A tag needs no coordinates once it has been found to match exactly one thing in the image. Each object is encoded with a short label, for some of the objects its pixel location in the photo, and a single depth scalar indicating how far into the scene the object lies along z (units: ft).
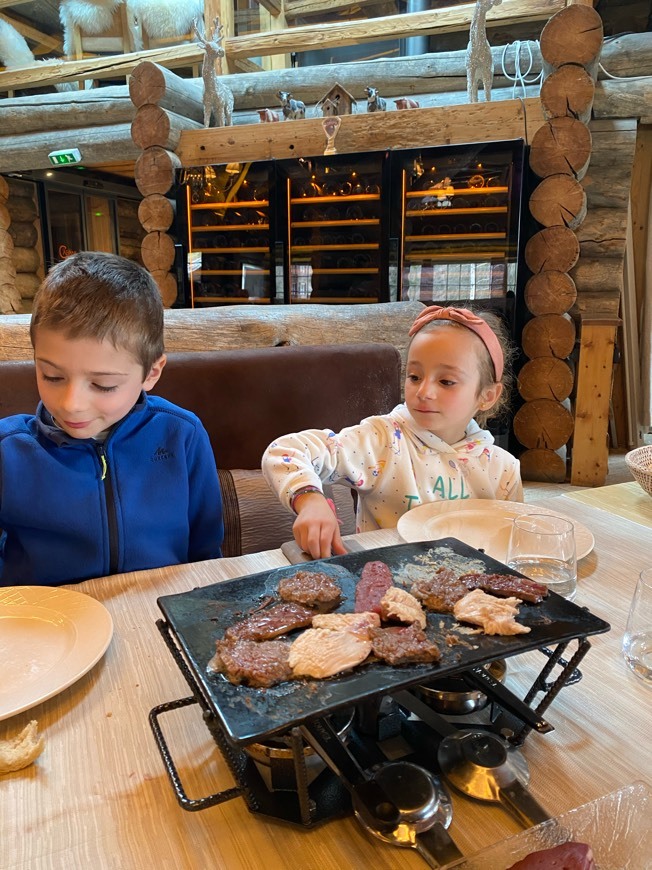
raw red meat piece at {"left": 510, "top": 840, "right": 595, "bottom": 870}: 1.69
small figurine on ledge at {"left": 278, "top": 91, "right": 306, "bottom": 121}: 16.49
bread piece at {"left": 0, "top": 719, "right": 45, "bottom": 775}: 2.22
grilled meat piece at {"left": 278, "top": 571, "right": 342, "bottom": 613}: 2.65
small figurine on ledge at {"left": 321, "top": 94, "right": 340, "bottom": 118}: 16.03
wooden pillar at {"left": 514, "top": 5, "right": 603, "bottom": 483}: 13.00
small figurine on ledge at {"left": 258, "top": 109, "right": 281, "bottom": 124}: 16.61
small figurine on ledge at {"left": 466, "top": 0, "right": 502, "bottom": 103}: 14.35
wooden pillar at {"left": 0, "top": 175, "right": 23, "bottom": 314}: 21.66
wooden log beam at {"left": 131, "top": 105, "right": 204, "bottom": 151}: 16.02
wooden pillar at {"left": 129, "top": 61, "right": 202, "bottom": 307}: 15.81
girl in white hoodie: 5.42
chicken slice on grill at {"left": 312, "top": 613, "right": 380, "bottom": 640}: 2.39
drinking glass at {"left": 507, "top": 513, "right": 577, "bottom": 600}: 3.35
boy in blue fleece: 4.12
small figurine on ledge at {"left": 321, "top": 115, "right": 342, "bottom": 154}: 15.46
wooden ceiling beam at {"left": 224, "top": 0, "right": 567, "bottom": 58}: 16.85
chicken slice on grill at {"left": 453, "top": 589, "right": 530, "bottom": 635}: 2.37
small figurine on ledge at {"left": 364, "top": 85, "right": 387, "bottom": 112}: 15.87
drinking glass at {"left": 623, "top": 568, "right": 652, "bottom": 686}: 2.93
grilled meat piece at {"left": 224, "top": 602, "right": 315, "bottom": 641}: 2.35
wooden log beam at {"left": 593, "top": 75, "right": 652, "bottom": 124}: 14.75
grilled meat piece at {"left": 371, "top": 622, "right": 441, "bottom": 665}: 2.19
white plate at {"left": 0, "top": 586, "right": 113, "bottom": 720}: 2.56
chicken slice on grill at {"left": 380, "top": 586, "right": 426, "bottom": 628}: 2.49
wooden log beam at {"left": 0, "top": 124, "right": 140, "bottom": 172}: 18.77
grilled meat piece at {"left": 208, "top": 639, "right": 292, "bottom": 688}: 2.08
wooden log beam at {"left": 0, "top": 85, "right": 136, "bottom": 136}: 18.94
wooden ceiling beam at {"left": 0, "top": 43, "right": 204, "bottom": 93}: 21.08
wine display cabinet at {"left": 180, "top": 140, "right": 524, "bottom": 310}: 14.74
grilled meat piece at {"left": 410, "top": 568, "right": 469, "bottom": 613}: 2.63
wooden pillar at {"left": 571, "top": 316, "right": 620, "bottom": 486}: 13.61
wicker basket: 5.10
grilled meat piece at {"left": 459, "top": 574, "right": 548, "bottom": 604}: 2.63
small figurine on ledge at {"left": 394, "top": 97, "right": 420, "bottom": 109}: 15.49
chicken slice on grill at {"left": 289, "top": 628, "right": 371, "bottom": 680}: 2.15
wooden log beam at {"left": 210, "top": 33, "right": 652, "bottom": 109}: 17.24
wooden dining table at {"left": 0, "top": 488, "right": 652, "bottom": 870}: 1.91
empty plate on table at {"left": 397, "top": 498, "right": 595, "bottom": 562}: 4.14
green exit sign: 19.06
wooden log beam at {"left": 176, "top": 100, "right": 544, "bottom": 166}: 14.30
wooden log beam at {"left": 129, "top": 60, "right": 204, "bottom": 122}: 15.62
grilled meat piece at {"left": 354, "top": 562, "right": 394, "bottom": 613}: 2.64
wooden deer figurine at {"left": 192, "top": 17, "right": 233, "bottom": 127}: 16.75
